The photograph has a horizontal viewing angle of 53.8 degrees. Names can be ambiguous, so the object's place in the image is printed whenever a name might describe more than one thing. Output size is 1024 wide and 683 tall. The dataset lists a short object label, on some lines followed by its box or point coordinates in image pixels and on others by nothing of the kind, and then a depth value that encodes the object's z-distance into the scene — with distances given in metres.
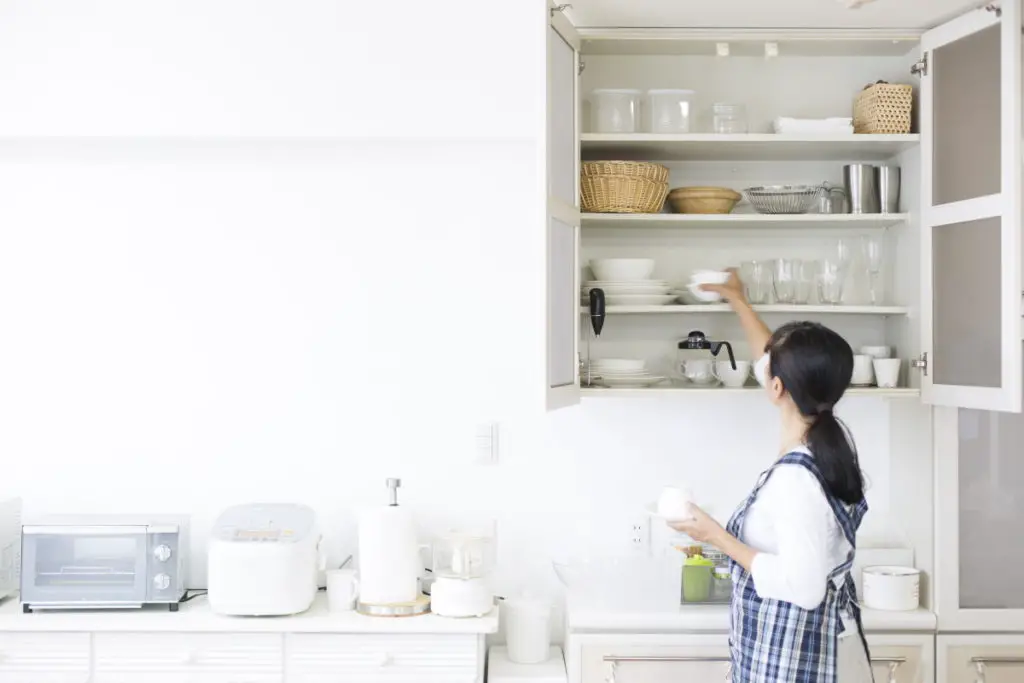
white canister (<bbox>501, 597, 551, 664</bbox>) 2.84
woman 2.06
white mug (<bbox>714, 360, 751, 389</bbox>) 2.83
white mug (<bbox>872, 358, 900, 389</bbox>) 2.79
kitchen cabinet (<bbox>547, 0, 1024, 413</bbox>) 2.56
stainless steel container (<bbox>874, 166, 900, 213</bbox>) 2.89
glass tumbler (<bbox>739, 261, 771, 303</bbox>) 2.89
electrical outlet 3.04
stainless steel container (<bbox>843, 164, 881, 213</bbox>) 2.88
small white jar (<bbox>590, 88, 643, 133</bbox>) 2.85
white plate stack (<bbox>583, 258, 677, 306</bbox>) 2.84
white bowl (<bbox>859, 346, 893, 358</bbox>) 2.86
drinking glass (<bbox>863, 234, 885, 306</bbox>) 2.87
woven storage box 2.82
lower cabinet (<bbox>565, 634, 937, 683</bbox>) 2.65
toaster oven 2.79
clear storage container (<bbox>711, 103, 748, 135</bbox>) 2.87
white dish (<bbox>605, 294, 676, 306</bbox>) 2.83
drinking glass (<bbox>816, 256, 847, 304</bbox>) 2.84
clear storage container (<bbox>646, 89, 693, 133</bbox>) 2.86
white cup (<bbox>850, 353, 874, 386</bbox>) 2.81
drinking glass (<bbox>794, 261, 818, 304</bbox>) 2.87
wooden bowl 2.85
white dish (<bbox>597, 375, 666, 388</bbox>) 2.82
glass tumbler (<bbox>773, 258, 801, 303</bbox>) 2.85
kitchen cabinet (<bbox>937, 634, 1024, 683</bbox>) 2.69
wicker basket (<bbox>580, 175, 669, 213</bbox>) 2.78
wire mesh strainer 2.81
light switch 3.06
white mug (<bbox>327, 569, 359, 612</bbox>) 2.82
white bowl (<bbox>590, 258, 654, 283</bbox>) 2.84
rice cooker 2.72
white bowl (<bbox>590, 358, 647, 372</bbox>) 2.82
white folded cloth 2.83
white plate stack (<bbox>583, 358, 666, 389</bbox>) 2.82
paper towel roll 2.80
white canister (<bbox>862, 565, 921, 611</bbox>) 2.74
